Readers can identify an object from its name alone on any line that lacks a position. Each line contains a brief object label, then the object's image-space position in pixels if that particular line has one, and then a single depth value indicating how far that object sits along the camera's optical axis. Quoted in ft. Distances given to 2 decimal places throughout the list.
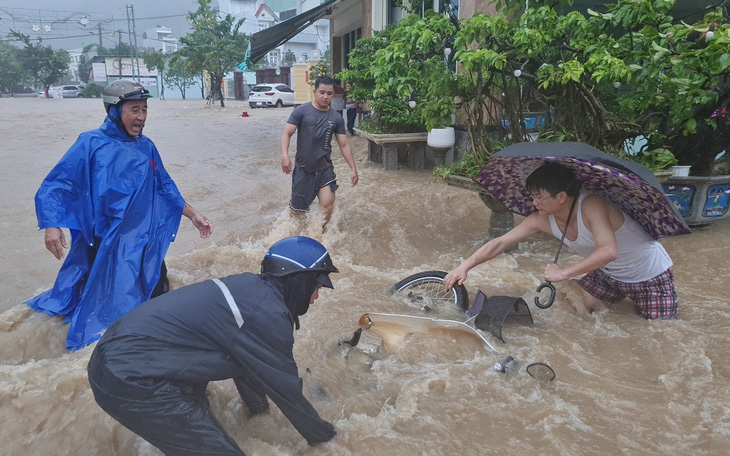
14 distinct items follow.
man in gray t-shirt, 19.08
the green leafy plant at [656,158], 18.93
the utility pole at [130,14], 212.39
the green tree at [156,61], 168.04
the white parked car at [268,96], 109.50
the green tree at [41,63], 175.52
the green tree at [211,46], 115.14
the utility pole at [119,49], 220.02
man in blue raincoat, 11.43
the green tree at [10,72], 180.24
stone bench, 32.78
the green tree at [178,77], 155.94
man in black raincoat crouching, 6.67
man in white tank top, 11.25
